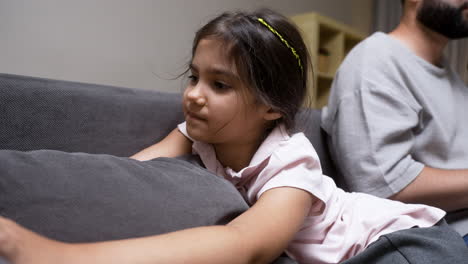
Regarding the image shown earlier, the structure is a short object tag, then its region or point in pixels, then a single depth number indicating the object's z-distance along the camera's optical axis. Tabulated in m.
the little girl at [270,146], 0.60
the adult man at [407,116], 0.95
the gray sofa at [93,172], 0.44
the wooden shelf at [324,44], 2.21
